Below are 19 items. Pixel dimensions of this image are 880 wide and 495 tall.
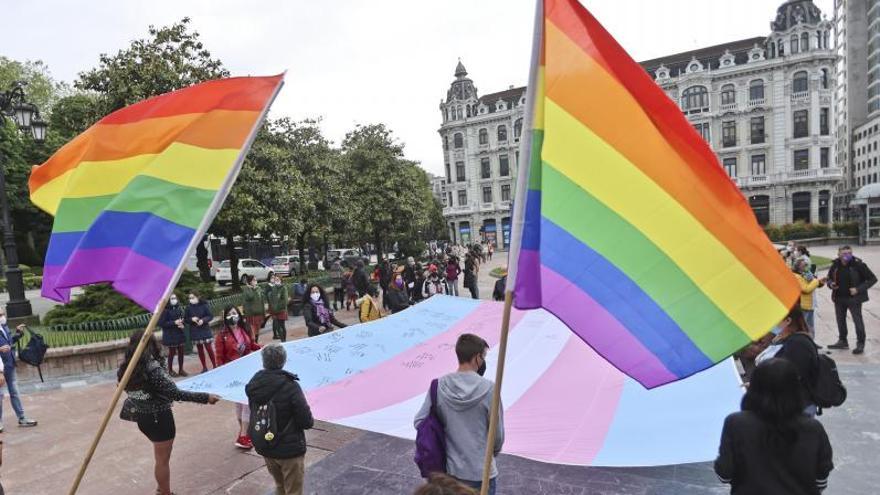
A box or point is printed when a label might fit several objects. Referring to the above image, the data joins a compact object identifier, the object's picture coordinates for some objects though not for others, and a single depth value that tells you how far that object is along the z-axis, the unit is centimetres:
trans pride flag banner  474
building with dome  5419
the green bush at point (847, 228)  4172
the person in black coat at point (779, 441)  257
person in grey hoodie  334
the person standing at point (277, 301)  1194
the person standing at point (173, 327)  987
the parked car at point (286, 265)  3444
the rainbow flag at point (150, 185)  427
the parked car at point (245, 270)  2966
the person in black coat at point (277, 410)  407
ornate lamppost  1312
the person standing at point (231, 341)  722
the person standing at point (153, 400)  464
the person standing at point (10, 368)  759
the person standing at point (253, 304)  1186
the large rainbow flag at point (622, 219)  302
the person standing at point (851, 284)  919
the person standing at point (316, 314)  1072
